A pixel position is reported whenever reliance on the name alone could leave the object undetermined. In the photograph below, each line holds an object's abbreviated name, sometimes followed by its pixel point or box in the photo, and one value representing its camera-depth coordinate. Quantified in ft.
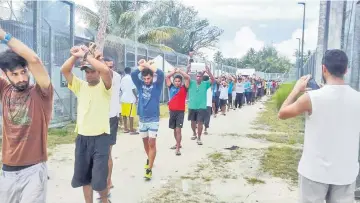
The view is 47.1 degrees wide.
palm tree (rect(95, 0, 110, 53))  41.01
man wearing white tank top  10.30
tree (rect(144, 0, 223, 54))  148.15
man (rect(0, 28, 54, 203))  10.01
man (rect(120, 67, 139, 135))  34.50
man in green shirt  31.37
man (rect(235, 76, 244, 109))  63.93
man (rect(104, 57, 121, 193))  17.61
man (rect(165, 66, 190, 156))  26.55
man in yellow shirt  14.06
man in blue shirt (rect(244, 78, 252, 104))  72.02
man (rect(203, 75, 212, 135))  33.06
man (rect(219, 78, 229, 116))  53.78
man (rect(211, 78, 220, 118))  49.65
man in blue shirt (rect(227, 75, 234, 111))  61.62
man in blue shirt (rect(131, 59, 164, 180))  20.49
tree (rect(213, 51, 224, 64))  209.88
